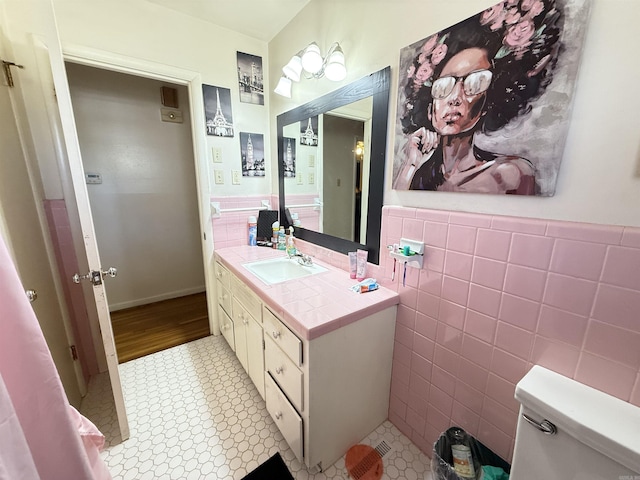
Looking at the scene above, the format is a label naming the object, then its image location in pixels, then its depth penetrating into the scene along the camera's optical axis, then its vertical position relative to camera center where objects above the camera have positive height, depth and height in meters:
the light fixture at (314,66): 1.33 +0.67
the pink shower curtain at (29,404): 0.51 -0.50
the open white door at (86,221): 1.01 -0.17
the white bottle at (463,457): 0.99 -1.07
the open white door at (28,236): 1.03 -0.24
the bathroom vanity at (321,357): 1.05 -0.78
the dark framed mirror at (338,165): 1.31 +0.12
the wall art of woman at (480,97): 0.78 +0.31
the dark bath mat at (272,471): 1.17 -1.33
